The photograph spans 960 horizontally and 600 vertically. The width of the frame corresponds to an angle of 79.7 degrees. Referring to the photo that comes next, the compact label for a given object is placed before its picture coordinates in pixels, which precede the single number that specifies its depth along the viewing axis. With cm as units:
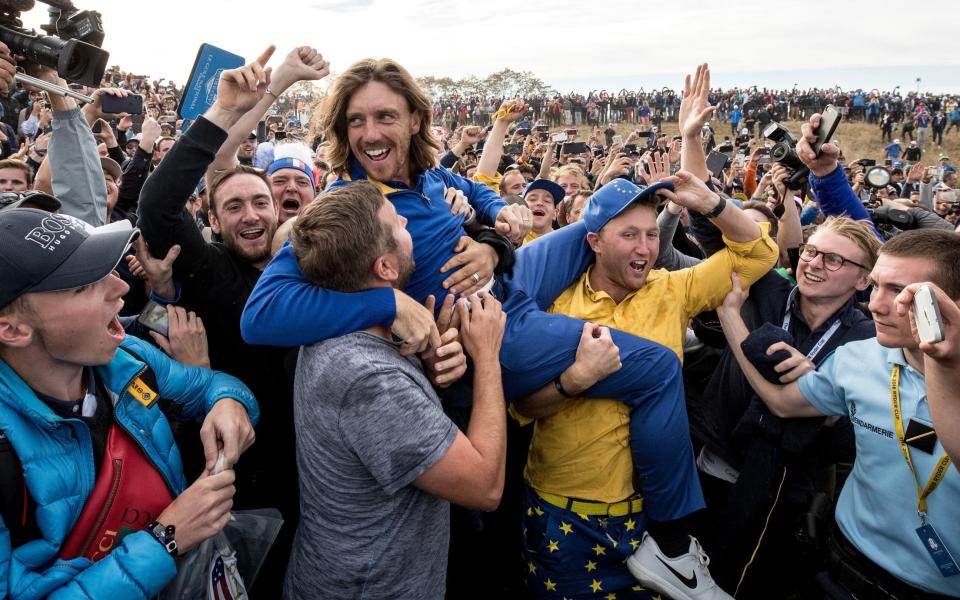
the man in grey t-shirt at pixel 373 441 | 161
